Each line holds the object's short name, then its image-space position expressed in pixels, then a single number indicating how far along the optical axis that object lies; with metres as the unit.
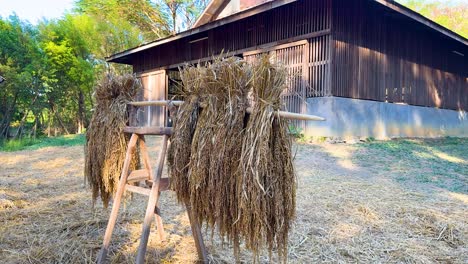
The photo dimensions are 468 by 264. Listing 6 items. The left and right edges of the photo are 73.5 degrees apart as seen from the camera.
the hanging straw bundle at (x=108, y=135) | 2.36
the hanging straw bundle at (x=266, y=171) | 1.36
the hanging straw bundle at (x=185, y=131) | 1.67
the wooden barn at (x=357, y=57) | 7.32
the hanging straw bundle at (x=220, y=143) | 1.47
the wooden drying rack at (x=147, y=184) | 1.91
